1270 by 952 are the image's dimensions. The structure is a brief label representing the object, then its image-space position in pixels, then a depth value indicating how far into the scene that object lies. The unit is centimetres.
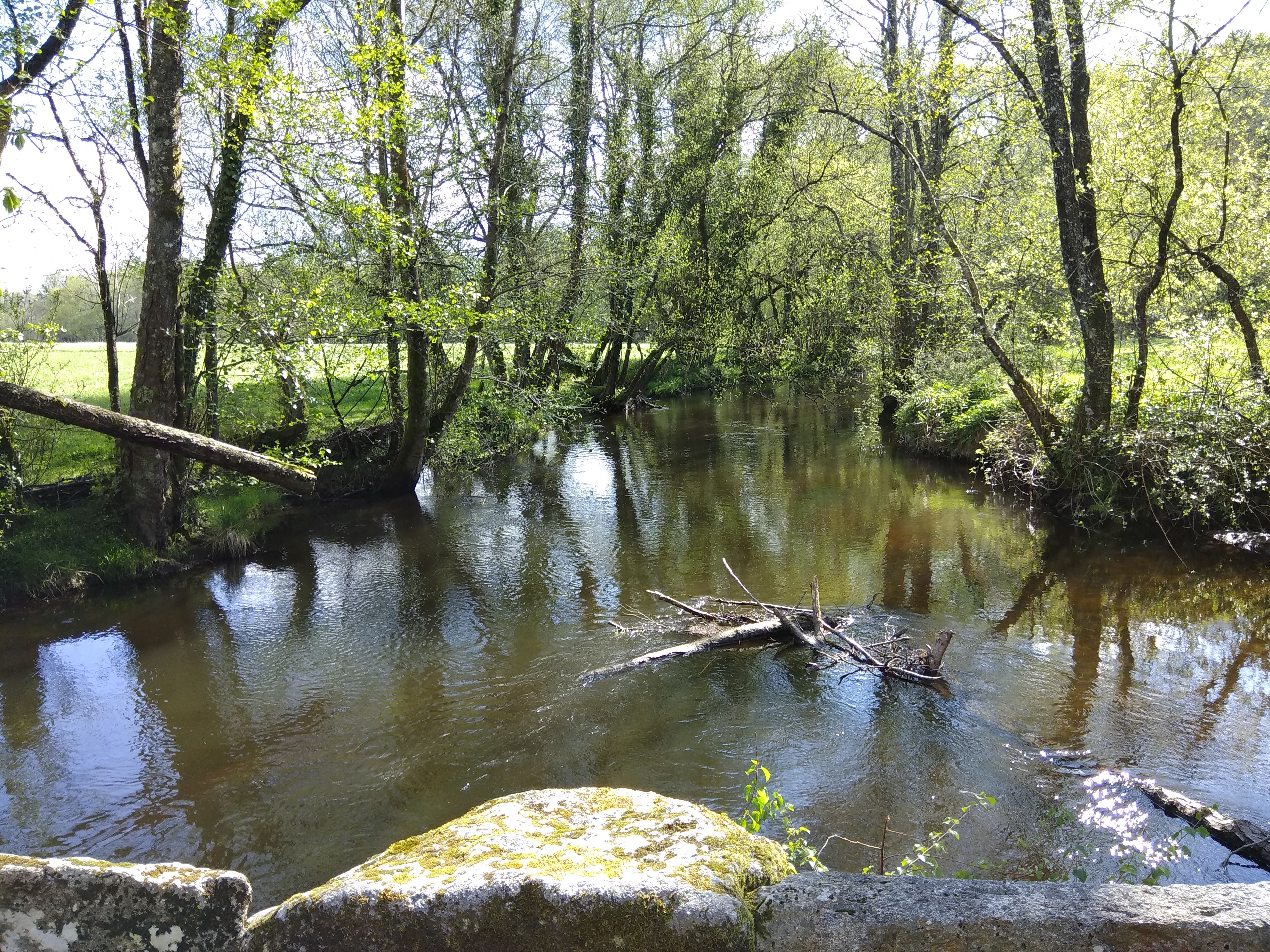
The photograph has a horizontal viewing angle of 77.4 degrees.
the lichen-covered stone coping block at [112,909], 233
